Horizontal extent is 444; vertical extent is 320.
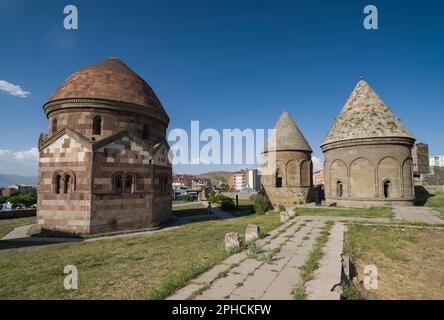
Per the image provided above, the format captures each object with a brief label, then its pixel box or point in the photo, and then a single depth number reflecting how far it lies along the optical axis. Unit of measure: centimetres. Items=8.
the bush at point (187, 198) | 3941
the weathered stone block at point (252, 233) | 935
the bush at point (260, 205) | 2214
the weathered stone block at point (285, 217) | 1470
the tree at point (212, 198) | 3422
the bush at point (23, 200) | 2614
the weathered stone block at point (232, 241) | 759
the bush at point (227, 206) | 2627
